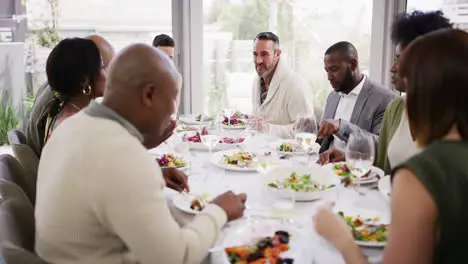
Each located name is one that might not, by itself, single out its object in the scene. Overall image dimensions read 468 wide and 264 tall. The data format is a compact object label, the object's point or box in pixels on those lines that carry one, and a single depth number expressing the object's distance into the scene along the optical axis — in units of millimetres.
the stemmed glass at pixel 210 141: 2417
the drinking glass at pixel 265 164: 1873
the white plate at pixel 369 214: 1550
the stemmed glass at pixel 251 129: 2784
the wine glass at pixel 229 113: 3285
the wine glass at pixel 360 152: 1773
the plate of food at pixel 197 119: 3404
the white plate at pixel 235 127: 3094
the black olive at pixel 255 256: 1223
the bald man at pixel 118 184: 1096
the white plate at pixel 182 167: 2109
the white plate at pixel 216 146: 2605
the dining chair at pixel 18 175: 1862
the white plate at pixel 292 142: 2402
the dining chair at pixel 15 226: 1154
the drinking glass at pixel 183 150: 2176
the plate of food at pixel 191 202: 1568
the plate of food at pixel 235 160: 2152
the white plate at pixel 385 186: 1695
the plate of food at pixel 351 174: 1915
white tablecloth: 1318
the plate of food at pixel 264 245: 1228
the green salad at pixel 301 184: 1741
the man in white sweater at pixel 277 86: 3668
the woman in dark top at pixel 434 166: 993
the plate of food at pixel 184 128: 3118
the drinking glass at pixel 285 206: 1509
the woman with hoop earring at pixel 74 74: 2064
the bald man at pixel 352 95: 2881
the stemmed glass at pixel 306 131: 2334
